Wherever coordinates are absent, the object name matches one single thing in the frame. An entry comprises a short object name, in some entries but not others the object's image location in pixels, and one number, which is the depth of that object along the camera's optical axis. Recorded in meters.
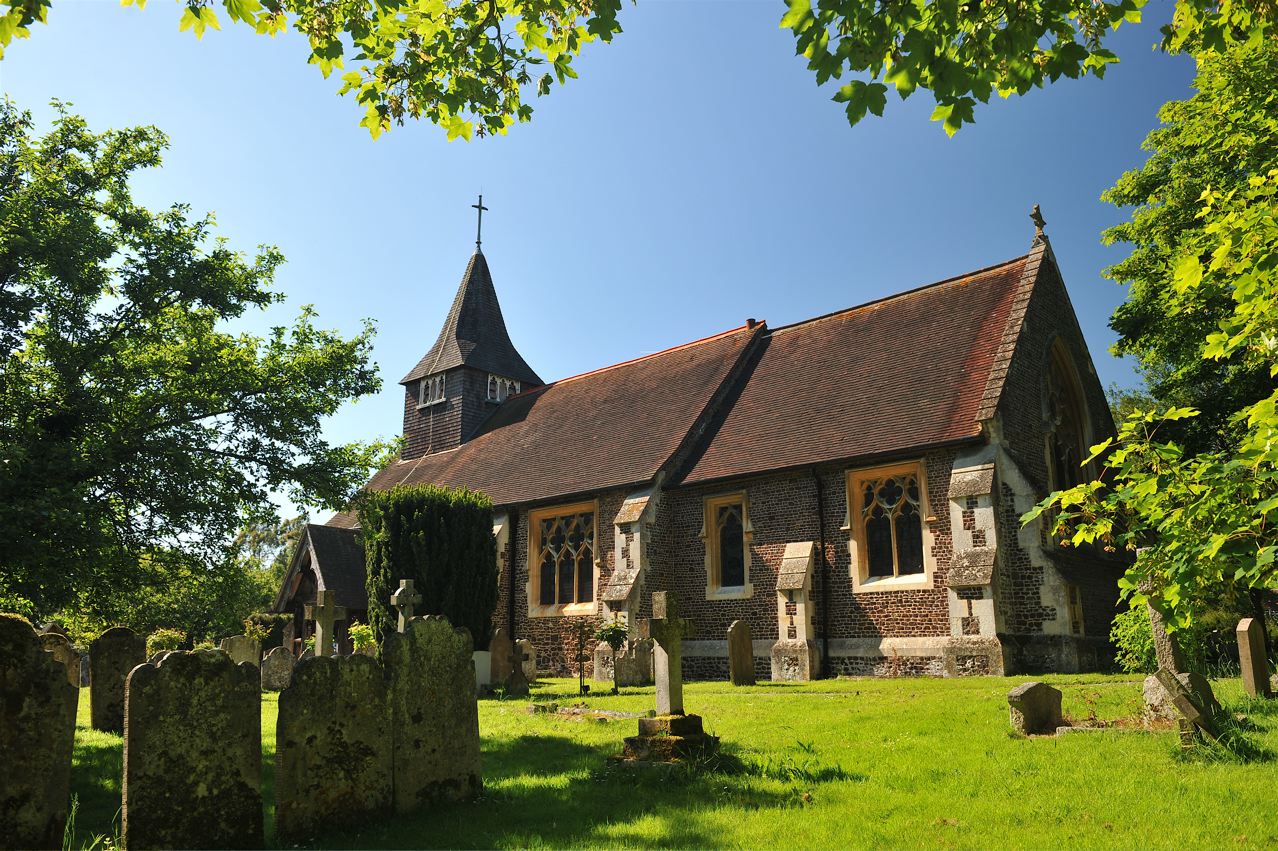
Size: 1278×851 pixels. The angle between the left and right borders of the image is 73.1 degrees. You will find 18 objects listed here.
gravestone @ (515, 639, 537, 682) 19.30
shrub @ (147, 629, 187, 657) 21.09
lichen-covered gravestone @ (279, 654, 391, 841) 5.61
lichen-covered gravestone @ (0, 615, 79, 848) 4.81
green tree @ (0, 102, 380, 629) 10.02
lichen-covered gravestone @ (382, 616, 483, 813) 6.29
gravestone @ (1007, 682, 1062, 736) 8.38
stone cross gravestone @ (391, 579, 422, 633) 11.85
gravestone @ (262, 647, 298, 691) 18.34
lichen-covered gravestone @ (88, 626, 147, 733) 10.16
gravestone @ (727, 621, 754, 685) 15.92
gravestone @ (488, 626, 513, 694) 16.55
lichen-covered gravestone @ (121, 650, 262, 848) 5.07
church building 15.67
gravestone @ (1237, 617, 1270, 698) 10.18
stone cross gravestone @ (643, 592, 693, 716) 8.20
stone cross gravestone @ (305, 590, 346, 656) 16.47
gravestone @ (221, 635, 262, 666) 18.17
